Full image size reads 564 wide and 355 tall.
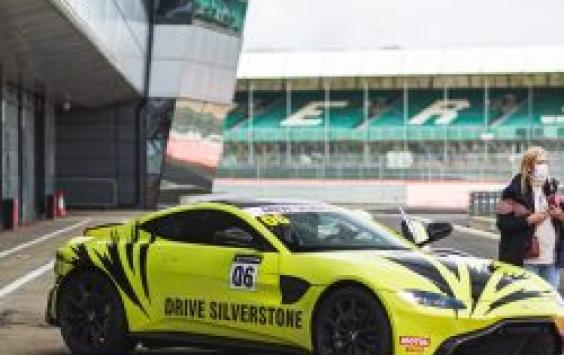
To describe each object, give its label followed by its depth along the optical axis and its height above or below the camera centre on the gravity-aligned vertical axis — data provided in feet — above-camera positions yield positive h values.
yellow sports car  39.75 -3.08
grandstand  396.78 +9.32
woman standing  47.22 -1.77
